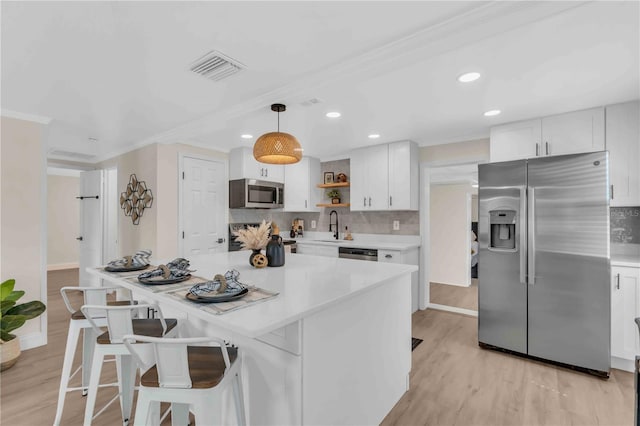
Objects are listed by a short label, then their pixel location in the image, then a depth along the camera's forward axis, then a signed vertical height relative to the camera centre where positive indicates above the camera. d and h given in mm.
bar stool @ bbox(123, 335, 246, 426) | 1123 -642
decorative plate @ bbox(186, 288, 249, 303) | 1349 -371
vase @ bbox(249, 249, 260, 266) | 2257 -289
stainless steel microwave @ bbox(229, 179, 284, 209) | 4441 +291
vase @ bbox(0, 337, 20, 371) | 2648 -1211
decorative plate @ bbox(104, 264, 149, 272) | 2039 -363
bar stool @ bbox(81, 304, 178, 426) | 1521 -618
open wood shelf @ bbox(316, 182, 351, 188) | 4910 +469
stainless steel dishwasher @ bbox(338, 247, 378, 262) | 4078 -535
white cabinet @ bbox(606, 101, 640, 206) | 2621 +534
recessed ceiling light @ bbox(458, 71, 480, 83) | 2172 +978
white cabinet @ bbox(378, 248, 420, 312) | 3852 -573
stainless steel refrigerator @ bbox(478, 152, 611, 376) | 2506 -400
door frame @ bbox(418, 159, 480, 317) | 4254 -310
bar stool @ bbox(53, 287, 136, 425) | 1787 -736
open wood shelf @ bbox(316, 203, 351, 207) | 4844 +141
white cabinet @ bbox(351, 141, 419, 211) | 4094 +508
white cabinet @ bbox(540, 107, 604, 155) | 2771 +755
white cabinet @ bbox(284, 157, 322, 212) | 5066 +462
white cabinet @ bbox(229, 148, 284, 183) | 4469 +693
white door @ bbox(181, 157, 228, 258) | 4211 +106
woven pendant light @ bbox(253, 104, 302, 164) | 2326 +506
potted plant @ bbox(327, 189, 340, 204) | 5047 +282
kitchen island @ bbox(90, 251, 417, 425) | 1334 -648
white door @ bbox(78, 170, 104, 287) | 4902 -137
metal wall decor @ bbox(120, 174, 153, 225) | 4098 +210
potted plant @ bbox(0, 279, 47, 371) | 2662 -923
